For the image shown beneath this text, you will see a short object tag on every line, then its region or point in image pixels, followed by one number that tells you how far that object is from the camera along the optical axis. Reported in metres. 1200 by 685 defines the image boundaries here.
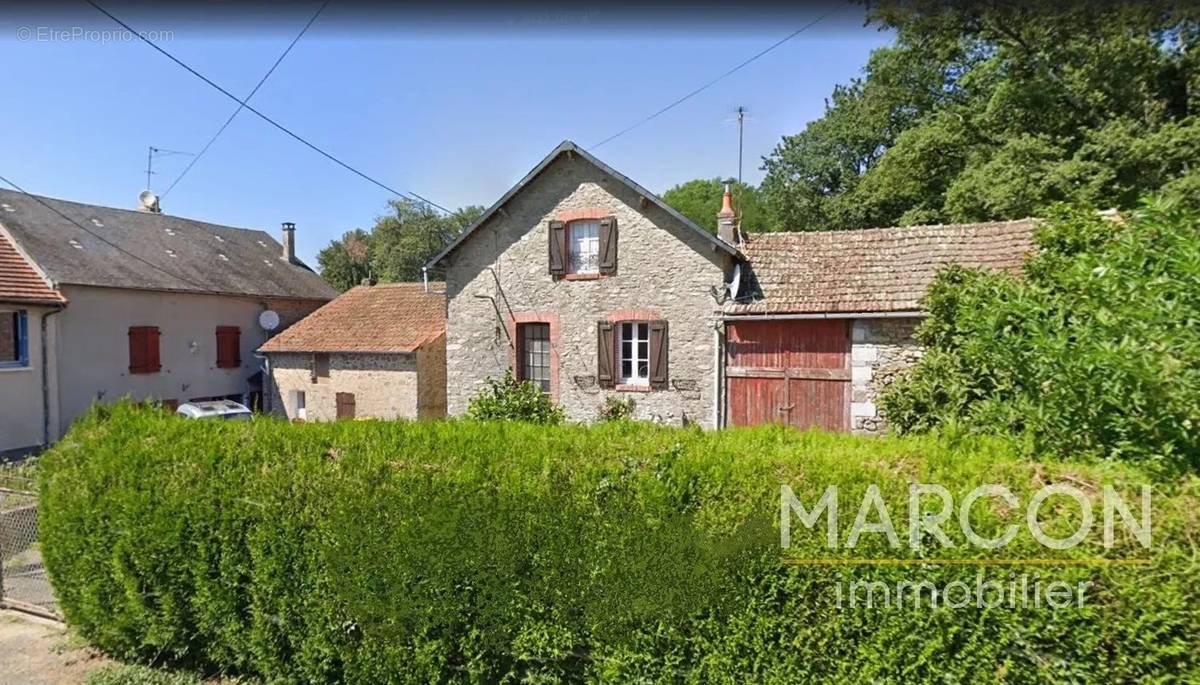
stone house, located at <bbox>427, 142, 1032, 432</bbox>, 10.77
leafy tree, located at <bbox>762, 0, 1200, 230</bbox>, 15.80
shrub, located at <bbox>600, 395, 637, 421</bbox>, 12.13
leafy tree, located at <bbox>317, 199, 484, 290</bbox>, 40.53
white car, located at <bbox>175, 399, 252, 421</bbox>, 15.54
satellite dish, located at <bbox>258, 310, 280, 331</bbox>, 21.72
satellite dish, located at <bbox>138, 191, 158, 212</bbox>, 24.36
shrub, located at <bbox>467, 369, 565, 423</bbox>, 10.88
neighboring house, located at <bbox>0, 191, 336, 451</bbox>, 15.73
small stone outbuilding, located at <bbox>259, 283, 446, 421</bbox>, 16.75
